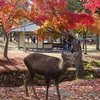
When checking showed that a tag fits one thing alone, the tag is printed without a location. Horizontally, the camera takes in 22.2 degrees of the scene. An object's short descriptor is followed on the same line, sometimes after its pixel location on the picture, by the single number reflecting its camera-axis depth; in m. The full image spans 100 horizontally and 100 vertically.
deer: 7.98
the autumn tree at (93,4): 16.78
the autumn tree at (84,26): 18.67
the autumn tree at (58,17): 17.33
